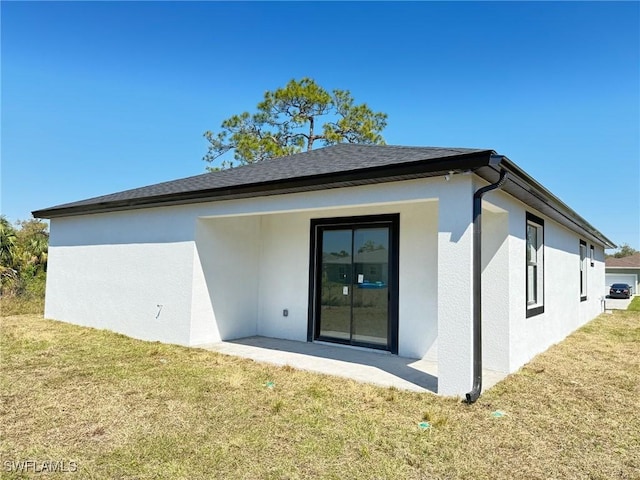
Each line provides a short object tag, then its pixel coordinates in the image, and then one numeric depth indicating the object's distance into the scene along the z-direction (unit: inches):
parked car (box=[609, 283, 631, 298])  1152.8
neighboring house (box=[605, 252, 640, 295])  1386.6
